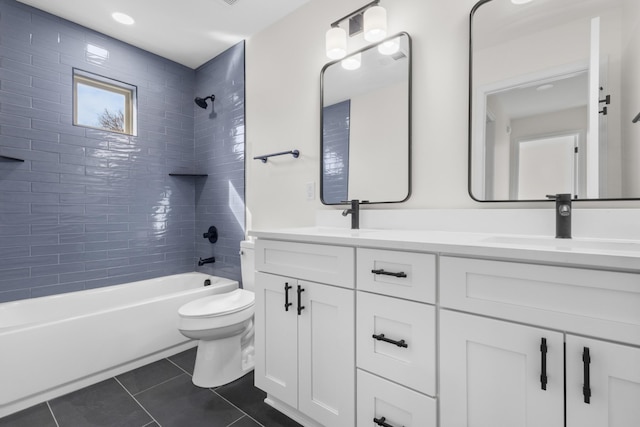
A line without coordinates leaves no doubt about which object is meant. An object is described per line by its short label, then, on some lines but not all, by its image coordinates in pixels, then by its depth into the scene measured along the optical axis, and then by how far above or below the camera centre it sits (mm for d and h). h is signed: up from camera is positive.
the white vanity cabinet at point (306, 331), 1198 -532
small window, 2416 +935
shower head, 2852 +1071
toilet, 1724 -728
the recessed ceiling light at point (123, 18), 2232 +1483
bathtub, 1594 -779
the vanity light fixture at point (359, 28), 1642 +1070
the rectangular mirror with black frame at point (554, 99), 1105 +466
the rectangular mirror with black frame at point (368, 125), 1626 +518
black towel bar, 2121 +427
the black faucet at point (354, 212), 1719 +0
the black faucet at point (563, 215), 1109 -11
